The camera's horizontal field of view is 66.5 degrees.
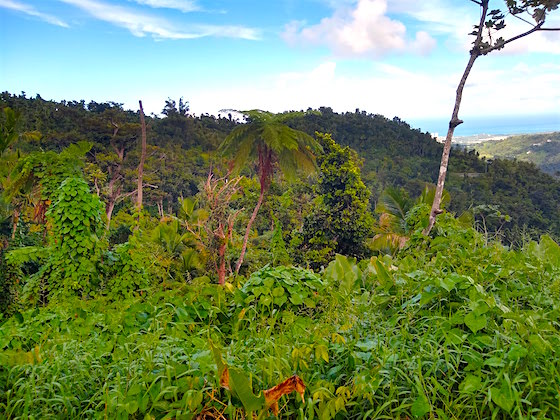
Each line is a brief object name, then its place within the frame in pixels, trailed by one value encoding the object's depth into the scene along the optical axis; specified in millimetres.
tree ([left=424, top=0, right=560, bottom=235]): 6855
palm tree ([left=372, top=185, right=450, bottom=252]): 10266
